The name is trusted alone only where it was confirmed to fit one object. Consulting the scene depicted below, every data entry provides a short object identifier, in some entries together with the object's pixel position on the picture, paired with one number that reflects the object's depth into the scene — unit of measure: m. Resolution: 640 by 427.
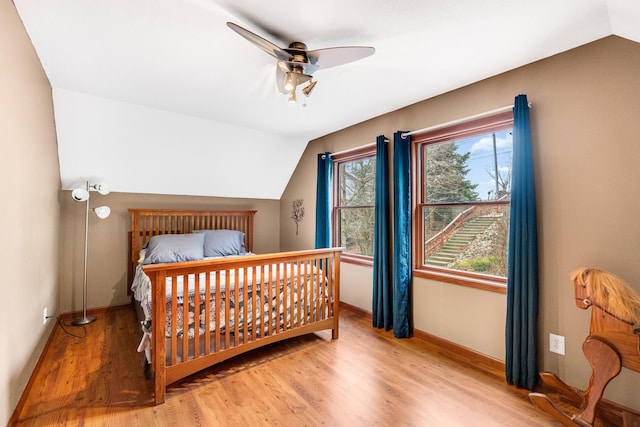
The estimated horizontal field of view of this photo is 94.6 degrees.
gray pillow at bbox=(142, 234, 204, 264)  3.46
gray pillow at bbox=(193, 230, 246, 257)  4.04
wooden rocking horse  1.58
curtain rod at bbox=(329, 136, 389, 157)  3.55
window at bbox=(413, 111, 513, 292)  2.53
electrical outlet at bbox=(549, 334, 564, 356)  2.10
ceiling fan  1.70
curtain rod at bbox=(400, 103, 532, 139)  2.40
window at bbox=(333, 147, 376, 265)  3.76
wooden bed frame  2.01
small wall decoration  4.72
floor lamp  3.22
